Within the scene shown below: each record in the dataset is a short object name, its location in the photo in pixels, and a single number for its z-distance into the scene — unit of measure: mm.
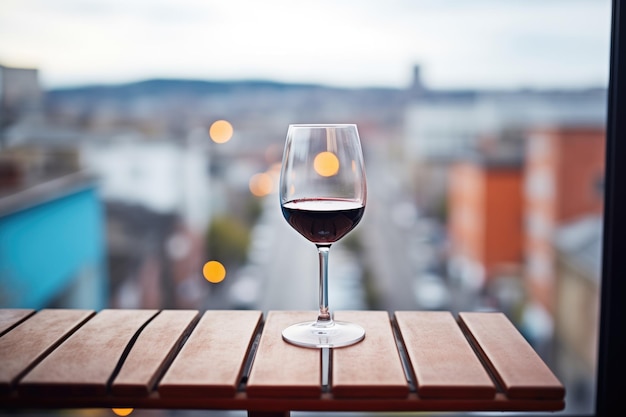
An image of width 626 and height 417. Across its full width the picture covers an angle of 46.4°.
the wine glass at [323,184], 1197
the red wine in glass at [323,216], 1187
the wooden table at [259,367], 1035
